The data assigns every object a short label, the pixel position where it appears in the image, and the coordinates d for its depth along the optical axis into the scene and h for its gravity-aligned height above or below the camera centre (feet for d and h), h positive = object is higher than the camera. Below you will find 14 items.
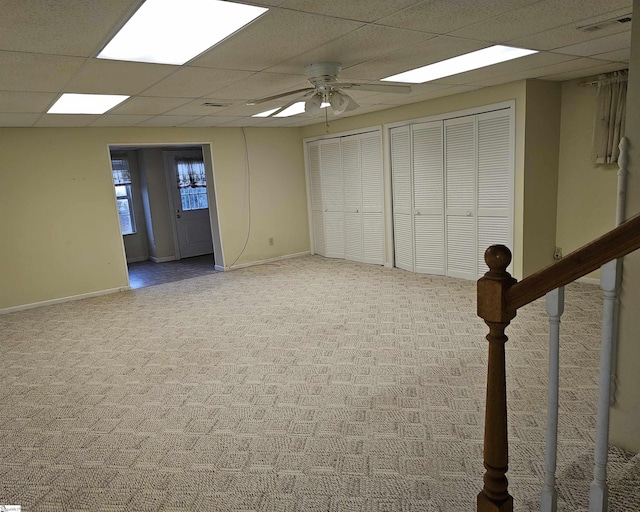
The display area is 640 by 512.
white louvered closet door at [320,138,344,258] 24.21 -0.95
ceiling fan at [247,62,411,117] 11.08 +2.23
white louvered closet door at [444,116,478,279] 18.08 -1.02
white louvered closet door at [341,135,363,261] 23.07 -0.98
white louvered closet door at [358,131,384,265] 21.94 -0.99
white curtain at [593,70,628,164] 15.24 +1.53
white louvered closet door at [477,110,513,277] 16.80 -0.34
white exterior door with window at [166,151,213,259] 29.09 -0.87
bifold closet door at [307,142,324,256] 25.44 -0.82
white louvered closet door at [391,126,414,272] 20.57 -1.02
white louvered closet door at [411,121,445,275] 19.31 -1.03
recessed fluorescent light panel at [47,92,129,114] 13.49 +2.92
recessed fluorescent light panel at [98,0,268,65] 7.35 +2.85
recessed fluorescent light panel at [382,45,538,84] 11.75 +2.97
